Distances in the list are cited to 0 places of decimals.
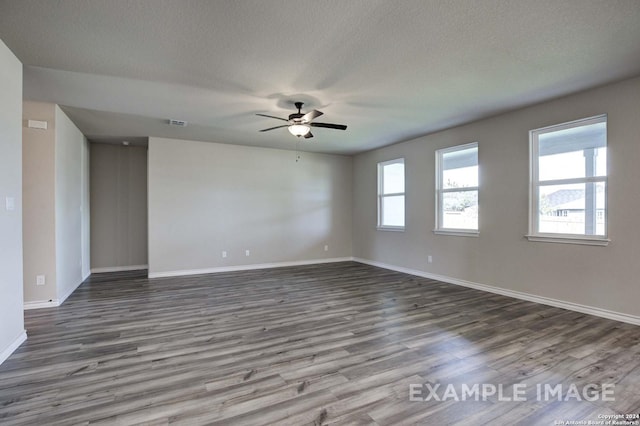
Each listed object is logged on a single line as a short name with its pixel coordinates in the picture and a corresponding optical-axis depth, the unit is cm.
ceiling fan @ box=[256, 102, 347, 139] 381
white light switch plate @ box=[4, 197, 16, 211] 265
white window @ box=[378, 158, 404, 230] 661
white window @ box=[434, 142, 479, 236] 510
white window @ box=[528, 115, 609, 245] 364
